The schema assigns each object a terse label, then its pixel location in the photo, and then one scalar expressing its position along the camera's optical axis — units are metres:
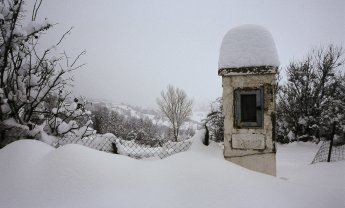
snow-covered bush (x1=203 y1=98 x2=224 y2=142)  13.64
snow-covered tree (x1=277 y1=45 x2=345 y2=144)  15.75
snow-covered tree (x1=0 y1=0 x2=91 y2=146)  4.18
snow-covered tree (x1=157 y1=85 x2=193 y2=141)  35.91
